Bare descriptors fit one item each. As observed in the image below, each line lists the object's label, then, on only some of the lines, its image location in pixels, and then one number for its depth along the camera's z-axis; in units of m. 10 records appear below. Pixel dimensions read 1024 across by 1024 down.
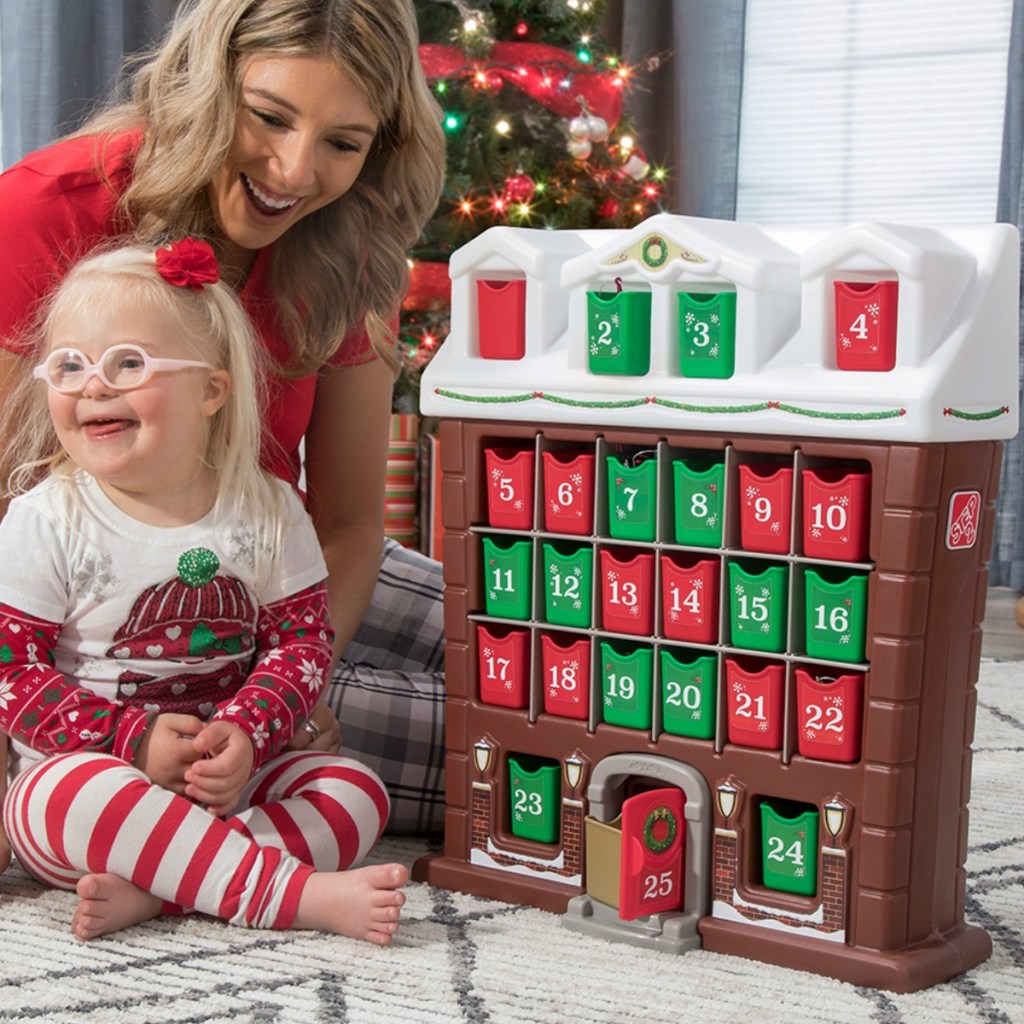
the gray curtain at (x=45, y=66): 2.93
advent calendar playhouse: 1.06
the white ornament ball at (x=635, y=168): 3.08
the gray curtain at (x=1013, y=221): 3.27
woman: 1.28
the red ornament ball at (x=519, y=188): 2.88
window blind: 3.41
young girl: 1.15
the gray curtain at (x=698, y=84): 3.59
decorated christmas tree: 2.88
